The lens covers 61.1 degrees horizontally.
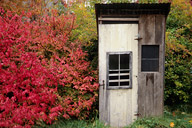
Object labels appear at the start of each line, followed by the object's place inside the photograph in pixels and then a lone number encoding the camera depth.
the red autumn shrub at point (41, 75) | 3.46
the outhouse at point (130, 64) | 5.05
